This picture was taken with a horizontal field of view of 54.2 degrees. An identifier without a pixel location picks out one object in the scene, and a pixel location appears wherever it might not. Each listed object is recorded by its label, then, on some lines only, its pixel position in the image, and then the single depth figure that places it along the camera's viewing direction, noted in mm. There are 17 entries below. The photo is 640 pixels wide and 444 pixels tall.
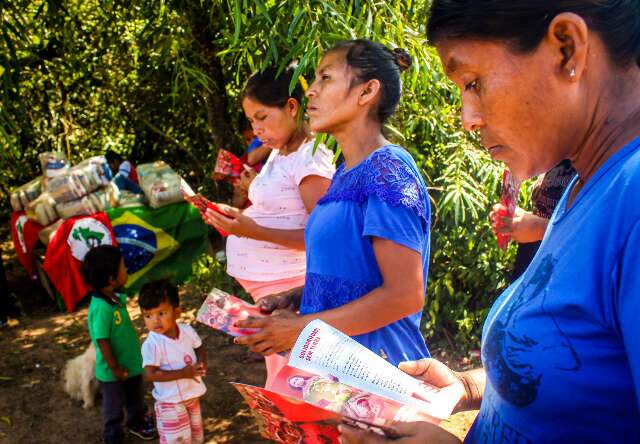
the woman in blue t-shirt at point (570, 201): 812
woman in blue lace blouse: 1758
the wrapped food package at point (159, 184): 6164
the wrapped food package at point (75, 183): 5879
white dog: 4113
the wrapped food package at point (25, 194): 6176
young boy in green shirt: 3467
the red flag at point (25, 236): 6145
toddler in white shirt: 3213
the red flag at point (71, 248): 5766
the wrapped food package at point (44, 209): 5895
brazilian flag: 6098
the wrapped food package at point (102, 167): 6133
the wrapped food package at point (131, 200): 6210
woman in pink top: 2619
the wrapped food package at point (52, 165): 6074
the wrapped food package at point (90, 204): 5836
